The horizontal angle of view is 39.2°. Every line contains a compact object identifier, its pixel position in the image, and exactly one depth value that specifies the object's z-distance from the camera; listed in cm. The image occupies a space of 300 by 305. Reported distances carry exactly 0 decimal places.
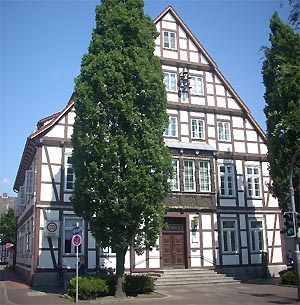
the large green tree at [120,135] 1645
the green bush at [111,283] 1725
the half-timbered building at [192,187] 2281
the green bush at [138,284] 1788
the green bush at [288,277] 2036
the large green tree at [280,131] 2077
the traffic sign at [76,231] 1670
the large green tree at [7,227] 5275
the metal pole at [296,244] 1519
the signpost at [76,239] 1637
